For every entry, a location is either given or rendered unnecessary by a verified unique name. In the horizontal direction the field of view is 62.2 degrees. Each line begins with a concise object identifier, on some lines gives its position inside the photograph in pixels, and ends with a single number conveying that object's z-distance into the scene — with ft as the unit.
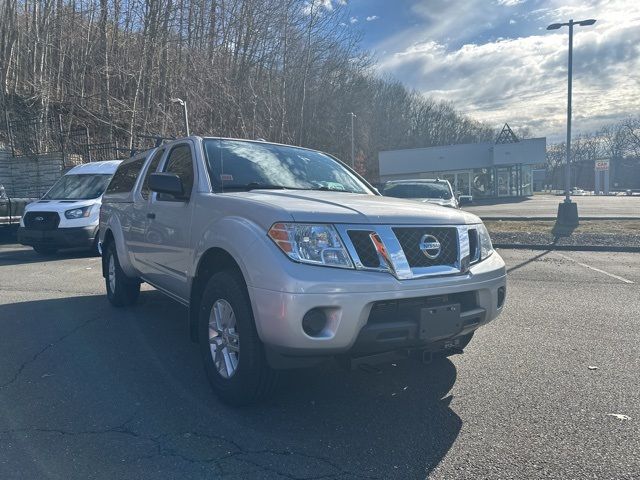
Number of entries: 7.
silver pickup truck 10.19
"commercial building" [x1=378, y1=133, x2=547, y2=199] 150.71
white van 37.11
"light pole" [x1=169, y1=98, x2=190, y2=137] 79.30
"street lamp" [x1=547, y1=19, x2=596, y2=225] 55.93
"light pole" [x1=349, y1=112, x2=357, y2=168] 134.14
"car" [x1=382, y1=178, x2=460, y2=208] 44.32
